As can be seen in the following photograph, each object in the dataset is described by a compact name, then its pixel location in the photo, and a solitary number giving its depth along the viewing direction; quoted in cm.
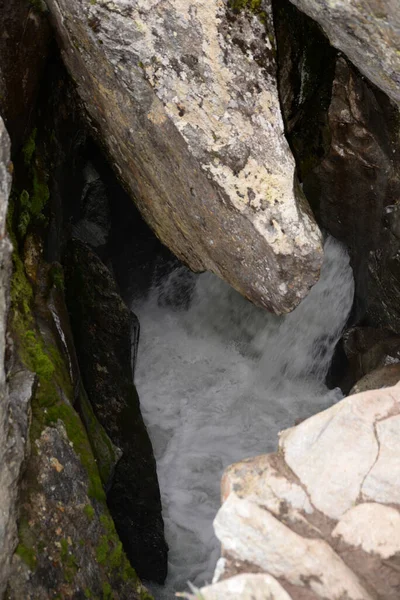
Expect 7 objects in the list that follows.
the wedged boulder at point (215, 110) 534
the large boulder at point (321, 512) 342
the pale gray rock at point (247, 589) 327
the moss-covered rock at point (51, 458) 466
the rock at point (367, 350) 812
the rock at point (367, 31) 409
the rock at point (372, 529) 354
